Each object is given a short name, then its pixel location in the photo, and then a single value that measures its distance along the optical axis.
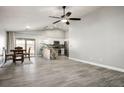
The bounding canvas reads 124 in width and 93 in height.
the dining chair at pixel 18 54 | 5.84
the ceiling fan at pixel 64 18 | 4.24
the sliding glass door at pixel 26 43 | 9.89
